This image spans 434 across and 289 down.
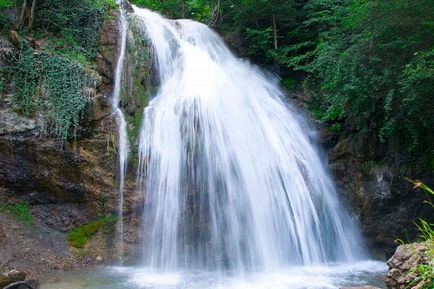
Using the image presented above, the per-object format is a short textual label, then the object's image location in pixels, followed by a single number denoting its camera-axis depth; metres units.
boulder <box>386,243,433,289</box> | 4.50
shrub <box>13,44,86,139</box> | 8.89
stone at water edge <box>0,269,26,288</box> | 6.03
